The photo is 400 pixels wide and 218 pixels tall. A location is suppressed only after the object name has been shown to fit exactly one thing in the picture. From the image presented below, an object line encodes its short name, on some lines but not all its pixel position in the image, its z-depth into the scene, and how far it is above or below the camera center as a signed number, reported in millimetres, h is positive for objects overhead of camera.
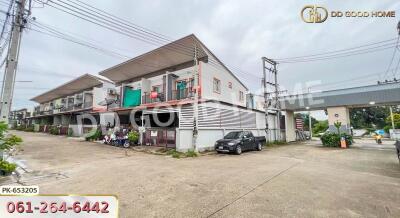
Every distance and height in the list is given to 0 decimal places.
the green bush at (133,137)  15562 -871
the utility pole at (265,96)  20500 +3109
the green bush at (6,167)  6570 -1369
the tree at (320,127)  47562 -775
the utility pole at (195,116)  12621 +624
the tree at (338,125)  17984 -118
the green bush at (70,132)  26247 -664
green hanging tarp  20434 +3237
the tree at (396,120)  30381 +482
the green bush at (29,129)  39184 -249
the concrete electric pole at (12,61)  6840 +2551
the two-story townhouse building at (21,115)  55700 +4146
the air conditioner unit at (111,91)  25170 +4751
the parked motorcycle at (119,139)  15453 -1020
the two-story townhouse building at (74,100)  25906 +4419
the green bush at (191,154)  11612 -1751
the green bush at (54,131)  29480 -554
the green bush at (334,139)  17438 -1427
